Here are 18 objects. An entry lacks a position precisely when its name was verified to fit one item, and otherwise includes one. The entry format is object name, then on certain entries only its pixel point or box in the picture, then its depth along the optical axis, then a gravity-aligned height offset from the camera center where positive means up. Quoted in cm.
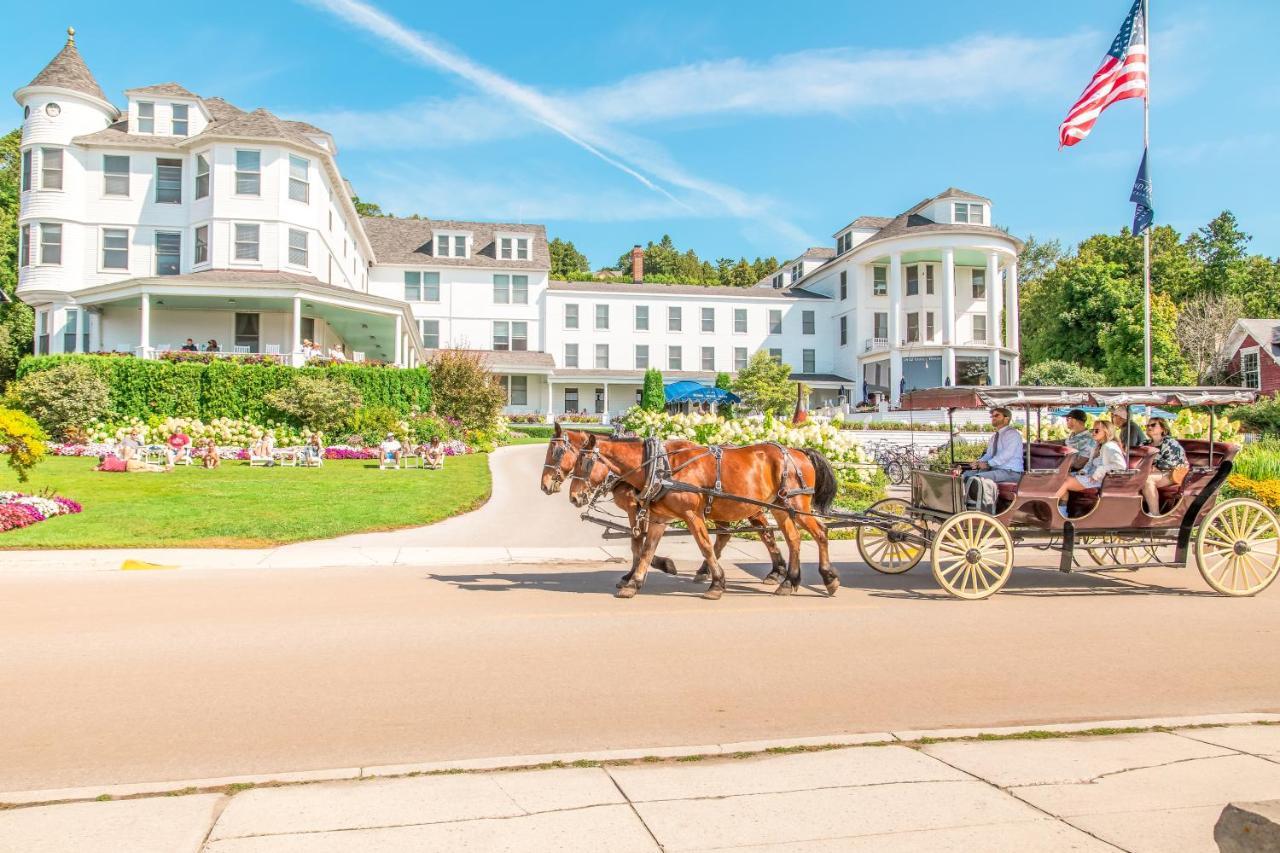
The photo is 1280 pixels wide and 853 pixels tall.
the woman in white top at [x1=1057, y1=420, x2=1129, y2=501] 992 -26
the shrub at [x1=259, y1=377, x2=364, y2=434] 2875 +139
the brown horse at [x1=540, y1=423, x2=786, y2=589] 945 -47
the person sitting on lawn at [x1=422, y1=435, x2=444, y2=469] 2494 -38
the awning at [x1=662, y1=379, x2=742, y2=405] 4412 +261
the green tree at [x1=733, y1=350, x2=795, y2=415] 4916 +343
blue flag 2662 +750
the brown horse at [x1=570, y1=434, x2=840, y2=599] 952 -51
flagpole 2662 +583
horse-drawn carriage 975 -86
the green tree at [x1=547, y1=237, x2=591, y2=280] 9718 +2148
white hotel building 3466 +893
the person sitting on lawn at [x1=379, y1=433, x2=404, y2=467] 2419 -18
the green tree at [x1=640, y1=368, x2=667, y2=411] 4734 +296
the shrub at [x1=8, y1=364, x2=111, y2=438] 2728 +152
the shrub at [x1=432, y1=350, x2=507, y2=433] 3369 +212
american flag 2312 +995
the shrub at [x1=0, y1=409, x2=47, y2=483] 1365 +6
